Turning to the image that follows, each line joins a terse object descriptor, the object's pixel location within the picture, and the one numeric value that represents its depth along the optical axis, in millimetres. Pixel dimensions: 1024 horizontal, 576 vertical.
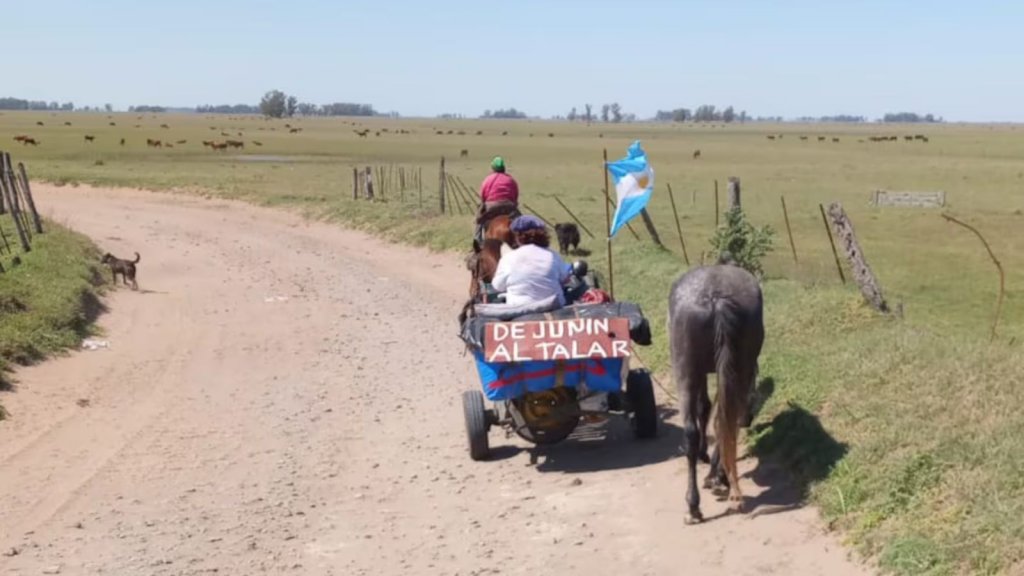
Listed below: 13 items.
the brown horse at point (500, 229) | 11961
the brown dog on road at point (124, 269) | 19078
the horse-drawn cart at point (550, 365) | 8375
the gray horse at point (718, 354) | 7340
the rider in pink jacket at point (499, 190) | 13898
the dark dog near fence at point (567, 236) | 20500
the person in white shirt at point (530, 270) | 9406
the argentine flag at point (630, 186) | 11359
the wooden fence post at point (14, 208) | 19812
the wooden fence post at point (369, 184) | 32625
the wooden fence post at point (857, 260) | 11305
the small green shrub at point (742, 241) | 16250
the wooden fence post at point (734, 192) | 16719
